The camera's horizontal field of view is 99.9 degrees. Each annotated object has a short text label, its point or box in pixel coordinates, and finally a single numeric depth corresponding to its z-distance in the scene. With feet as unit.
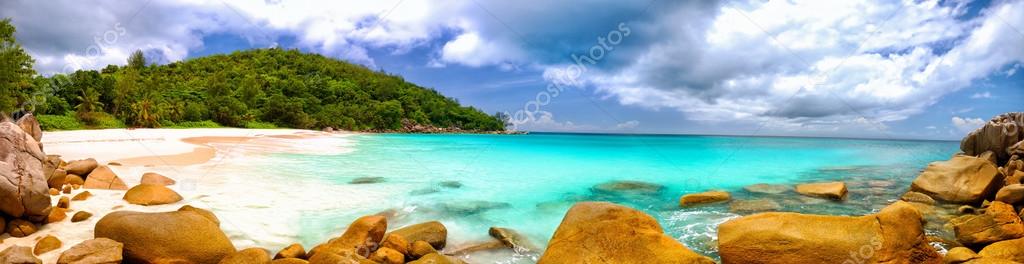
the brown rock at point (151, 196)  26.02
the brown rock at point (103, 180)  28.63
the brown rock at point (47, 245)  17.15
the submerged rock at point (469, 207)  32.63
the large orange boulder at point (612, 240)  16.99
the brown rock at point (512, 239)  23.45
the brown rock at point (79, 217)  21.35
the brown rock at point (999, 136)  44.93
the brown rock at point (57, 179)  26.07
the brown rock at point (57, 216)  20.85
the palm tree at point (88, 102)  119.96
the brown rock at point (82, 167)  29.84
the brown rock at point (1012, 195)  27.91
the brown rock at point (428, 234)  21.89
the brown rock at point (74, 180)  27.87
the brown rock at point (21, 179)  18.69
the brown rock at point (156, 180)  31.65
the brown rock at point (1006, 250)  17.44
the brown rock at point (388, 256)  18.48
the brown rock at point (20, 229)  18.70
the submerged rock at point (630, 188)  46.57
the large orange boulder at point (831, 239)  16.92
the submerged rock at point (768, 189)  44.60
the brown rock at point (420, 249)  19.86
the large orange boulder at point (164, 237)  17.01
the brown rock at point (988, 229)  20.54
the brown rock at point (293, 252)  18.53
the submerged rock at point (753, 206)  34.63
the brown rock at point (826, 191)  39.11
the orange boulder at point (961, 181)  33.09
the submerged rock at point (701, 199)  36.78
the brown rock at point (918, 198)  35.00
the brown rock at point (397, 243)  19.86
